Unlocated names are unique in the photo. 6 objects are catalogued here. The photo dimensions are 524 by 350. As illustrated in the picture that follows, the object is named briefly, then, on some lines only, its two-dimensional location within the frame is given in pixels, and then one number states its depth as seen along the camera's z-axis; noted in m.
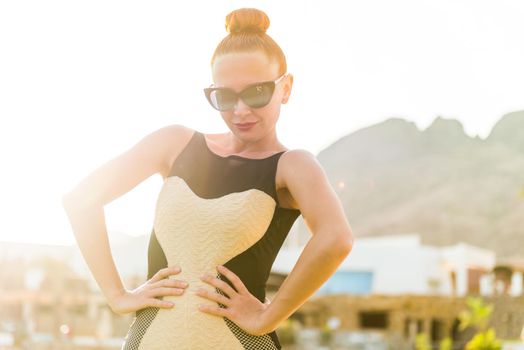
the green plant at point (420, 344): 35.41
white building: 58.91
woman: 2.15
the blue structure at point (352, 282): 60.75
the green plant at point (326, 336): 37.28
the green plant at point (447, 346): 38.84
